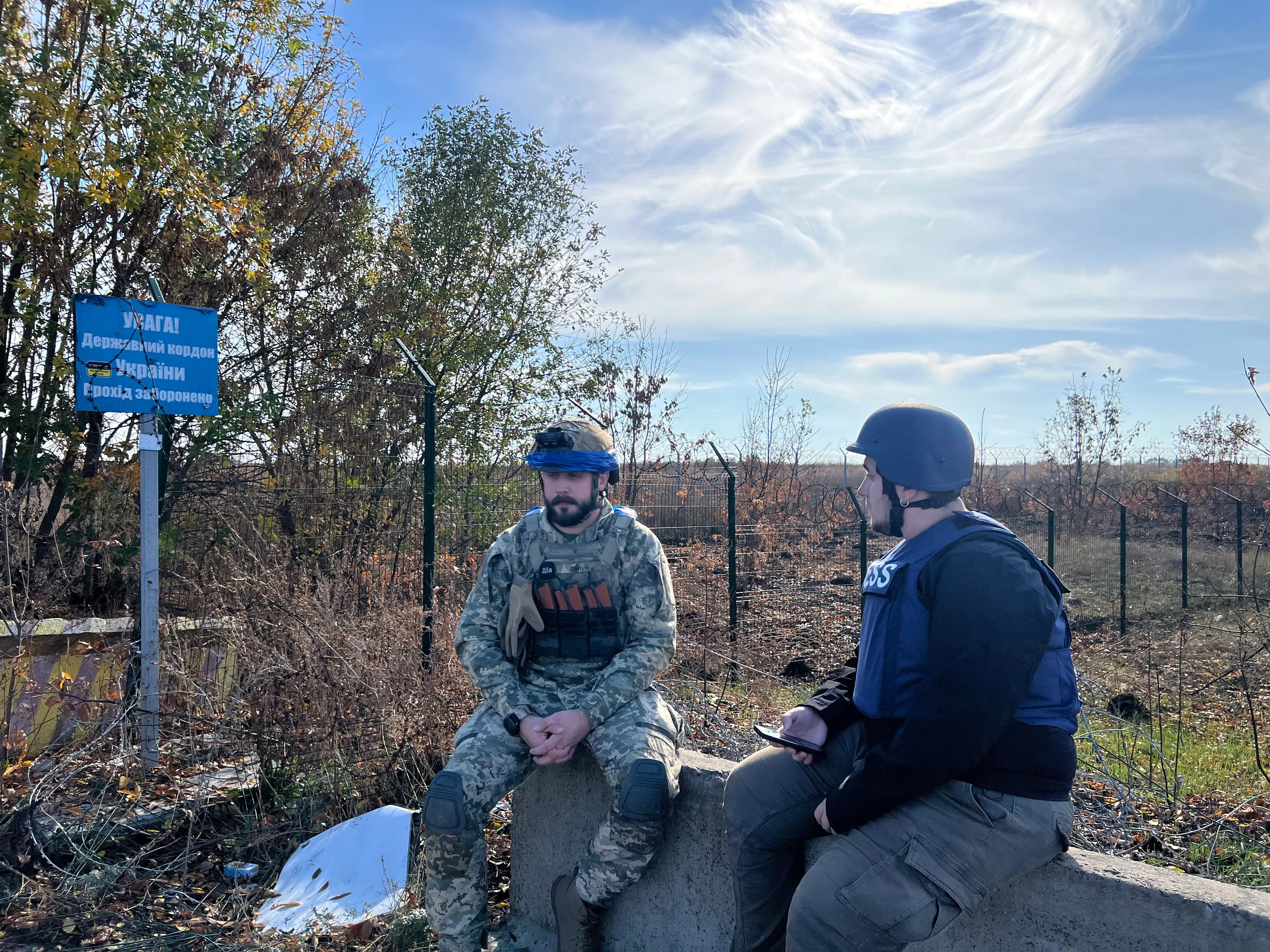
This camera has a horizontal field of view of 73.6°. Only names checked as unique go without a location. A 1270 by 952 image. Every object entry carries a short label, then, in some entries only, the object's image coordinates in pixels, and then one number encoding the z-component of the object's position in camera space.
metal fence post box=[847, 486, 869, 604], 7.79
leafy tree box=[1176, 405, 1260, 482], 21.25
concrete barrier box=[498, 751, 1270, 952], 1.78
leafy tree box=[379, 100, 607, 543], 10.67
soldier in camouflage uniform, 2.57
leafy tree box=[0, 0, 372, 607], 5.35
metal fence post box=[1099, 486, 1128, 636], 9.97
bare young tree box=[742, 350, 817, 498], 12.97
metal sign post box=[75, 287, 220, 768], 4.16
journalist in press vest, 1.77
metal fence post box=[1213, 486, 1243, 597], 8.58
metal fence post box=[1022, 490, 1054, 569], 10.24
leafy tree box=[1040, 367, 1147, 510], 21.92
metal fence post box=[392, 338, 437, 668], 5.10
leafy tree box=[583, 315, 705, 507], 11.88
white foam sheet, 2.96
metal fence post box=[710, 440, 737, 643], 7.29
